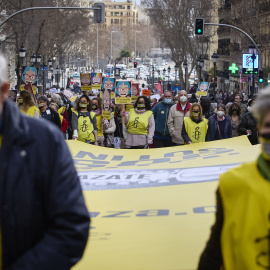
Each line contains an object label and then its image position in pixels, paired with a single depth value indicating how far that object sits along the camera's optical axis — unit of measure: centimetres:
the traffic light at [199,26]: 3189
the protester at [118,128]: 1588
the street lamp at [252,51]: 3294
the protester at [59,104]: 1684
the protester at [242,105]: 1700
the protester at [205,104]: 1510
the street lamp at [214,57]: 4115
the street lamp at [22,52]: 3691
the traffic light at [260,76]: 3316
